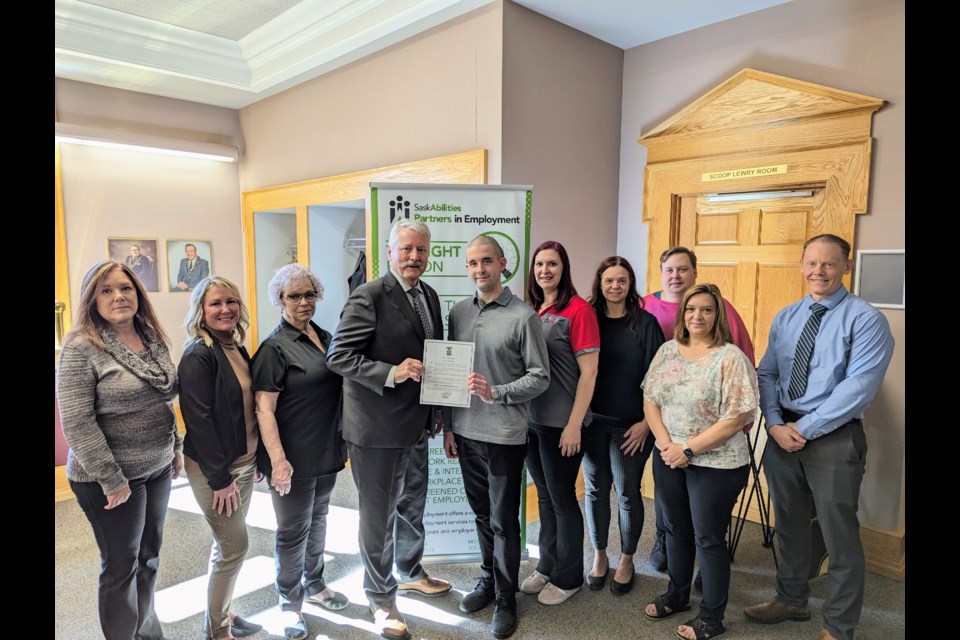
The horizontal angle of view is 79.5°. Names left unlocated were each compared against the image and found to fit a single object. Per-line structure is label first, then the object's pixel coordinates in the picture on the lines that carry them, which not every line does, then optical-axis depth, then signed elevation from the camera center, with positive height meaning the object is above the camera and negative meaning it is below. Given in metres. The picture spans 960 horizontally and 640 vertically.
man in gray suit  2.35 -0.36
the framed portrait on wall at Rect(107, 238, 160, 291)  5.08 +0.37
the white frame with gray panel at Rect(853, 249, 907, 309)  3.11 +0.14
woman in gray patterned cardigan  2.01 -0.47
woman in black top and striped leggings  2.74 -0.51
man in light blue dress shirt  2.42 -0.54
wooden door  3.50 +0.34
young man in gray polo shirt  2.43 -0.45
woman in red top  2.63 -0.49
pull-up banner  3.08 +0.42
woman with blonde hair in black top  2.17 -0.49
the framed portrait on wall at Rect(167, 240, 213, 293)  5.39 +0.33
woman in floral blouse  2.39 -0.55
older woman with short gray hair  2.35 -0.50
